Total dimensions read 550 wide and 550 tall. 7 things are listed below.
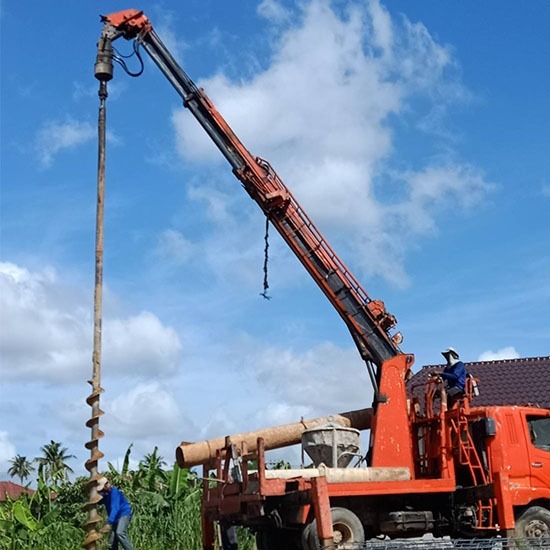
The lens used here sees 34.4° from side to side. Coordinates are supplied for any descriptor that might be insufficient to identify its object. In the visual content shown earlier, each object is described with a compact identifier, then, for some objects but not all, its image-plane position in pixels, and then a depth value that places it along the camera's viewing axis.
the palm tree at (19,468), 79.62
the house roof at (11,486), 49.69
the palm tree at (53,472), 20.82
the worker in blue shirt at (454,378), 15.55
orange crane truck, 13.62
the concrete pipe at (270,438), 15.32
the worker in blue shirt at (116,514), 15.02
